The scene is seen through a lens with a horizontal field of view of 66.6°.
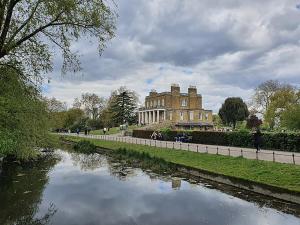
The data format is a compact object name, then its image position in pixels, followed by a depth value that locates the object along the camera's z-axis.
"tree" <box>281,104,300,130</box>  28.35
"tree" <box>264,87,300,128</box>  42.80
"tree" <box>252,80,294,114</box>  49.44
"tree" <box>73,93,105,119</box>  71.64
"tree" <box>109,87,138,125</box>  66.61
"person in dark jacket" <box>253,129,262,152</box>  17.38
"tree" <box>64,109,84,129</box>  64.76
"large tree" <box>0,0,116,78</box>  6.69
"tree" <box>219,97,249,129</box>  62.95
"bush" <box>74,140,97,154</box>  29.45
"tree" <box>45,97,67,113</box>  64.64
